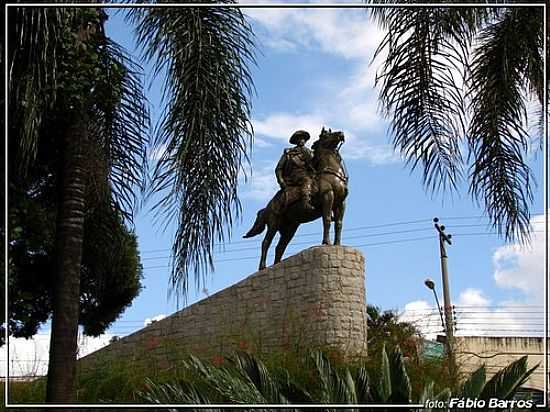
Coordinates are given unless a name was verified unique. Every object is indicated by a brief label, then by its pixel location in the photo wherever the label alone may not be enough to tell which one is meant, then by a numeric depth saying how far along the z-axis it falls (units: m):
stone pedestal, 9.03
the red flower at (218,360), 7.39
